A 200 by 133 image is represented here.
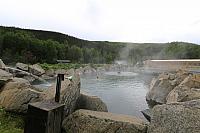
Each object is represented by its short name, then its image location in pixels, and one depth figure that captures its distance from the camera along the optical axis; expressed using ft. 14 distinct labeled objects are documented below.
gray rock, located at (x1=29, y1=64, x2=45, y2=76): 52.31
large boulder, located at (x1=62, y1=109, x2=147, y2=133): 8.00
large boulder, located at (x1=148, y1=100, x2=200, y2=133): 6.86
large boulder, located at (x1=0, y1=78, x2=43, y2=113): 10.11
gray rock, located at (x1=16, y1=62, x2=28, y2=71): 52.44
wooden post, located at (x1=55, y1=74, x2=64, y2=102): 8.76
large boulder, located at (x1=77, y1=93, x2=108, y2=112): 11.03
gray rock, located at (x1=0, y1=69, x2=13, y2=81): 13.47
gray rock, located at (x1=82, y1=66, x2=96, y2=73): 74.24
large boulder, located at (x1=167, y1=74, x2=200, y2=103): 14.02
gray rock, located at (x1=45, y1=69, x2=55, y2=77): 55.62
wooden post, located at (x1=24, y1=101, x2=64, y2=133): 7.33
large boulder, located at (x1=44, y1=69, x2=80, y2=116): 9.25
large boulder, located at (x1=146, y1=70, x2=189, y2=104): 23.22
